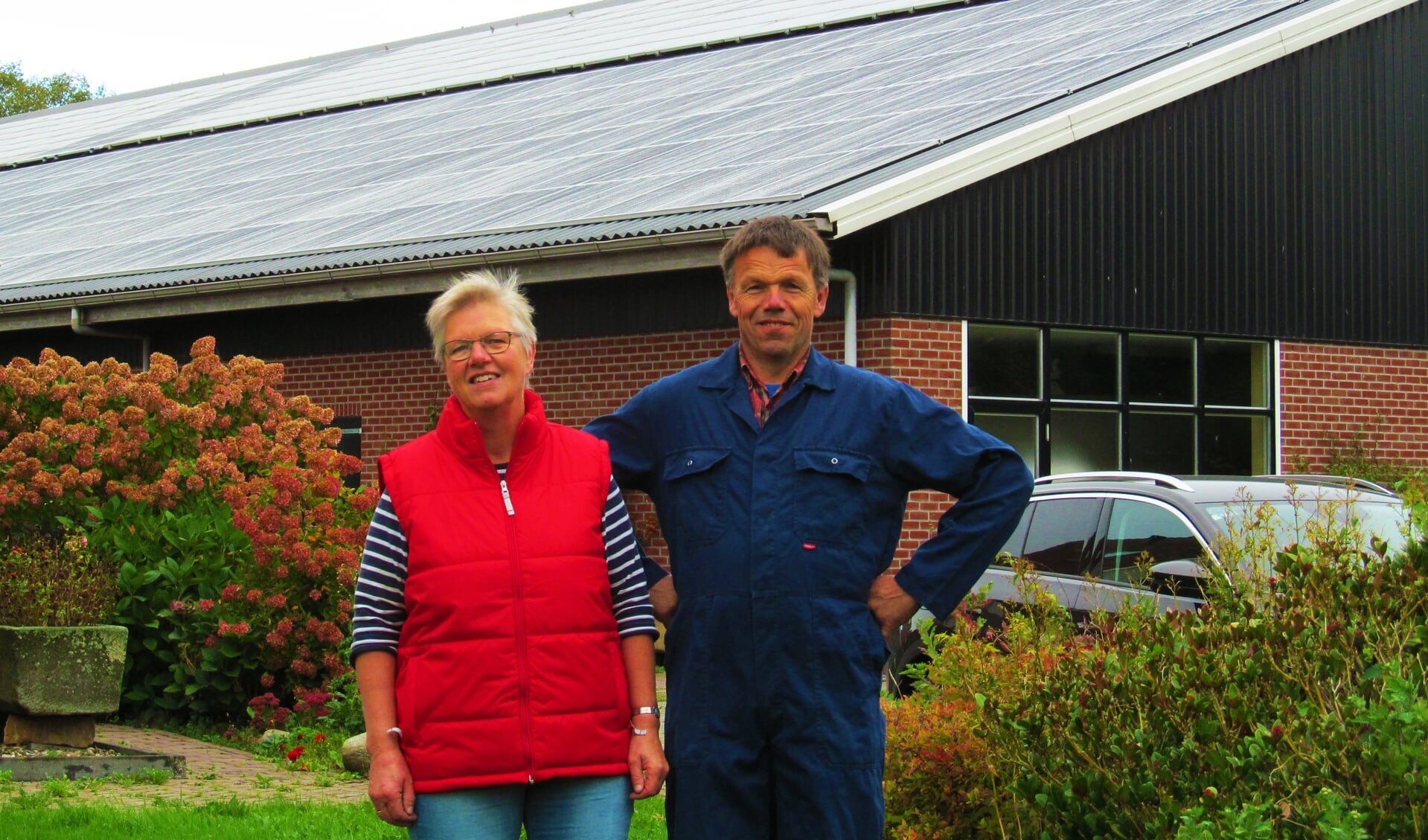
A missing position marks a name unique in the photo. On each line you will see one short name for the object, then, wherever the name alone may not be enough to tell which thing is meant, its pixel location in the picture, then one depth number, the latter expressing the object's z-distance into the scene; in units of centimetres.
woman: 394
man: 414
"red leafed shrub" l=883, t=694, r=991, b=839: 588
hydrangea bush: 1116
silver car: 884
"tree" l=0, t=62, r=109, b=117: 6875
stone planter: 945
